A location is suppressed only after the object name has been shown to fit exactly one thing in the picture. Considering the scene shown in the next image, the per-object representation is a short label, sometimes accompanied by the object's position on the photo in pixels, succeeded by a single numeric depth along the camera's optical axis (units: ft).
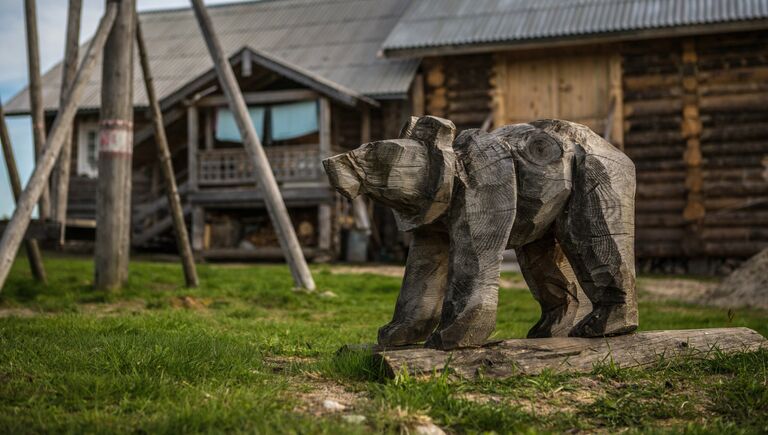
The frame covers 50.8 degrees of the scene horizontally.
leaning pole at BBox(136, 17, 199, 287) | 31.86
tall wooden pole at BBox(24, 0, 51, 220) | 32.73
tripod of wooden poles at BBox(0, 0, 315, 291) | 29.81
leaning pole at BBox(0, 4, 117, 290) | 24.00
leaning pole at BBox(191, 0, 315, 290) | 31.37
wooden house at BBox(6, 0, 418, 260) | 60.34
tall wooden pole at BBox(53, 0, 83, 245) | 31.32
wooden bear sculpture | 13.34
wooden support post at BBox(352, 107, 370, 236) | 59.82
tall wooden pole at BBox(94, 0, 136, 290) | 29.84
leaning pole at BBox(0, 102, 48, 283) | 31.48
